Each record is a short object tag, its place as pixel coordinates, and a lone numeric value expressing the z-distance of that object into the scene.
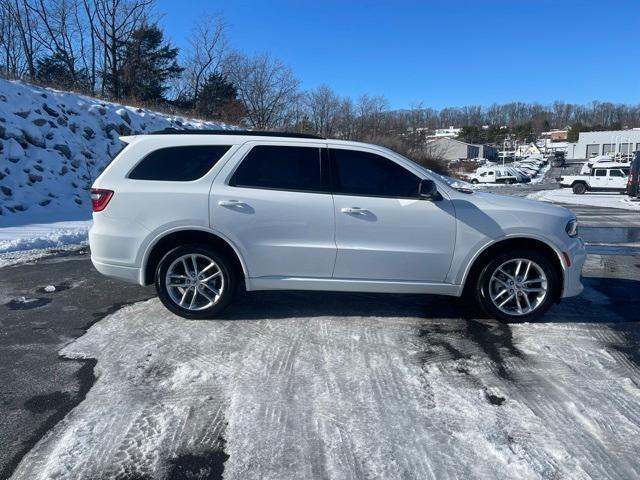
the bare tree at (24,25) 34.34
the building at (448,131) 153.62
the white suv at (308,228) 4.60
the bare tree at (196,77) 40.81
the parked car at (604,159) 41.37
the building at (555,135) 153.45
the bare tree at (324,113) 50.34
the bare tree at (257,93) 41.66
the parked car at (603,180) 31.51
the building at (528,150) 126.31
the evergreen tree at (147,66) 34.00
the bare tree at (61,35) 35.12
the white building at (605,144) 85.45
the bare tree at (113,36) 34.78
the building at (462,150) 105.62
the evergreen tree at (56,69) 34.84
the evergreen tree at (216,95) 37.16
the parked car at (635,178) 21.78
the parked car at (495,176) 53.28
